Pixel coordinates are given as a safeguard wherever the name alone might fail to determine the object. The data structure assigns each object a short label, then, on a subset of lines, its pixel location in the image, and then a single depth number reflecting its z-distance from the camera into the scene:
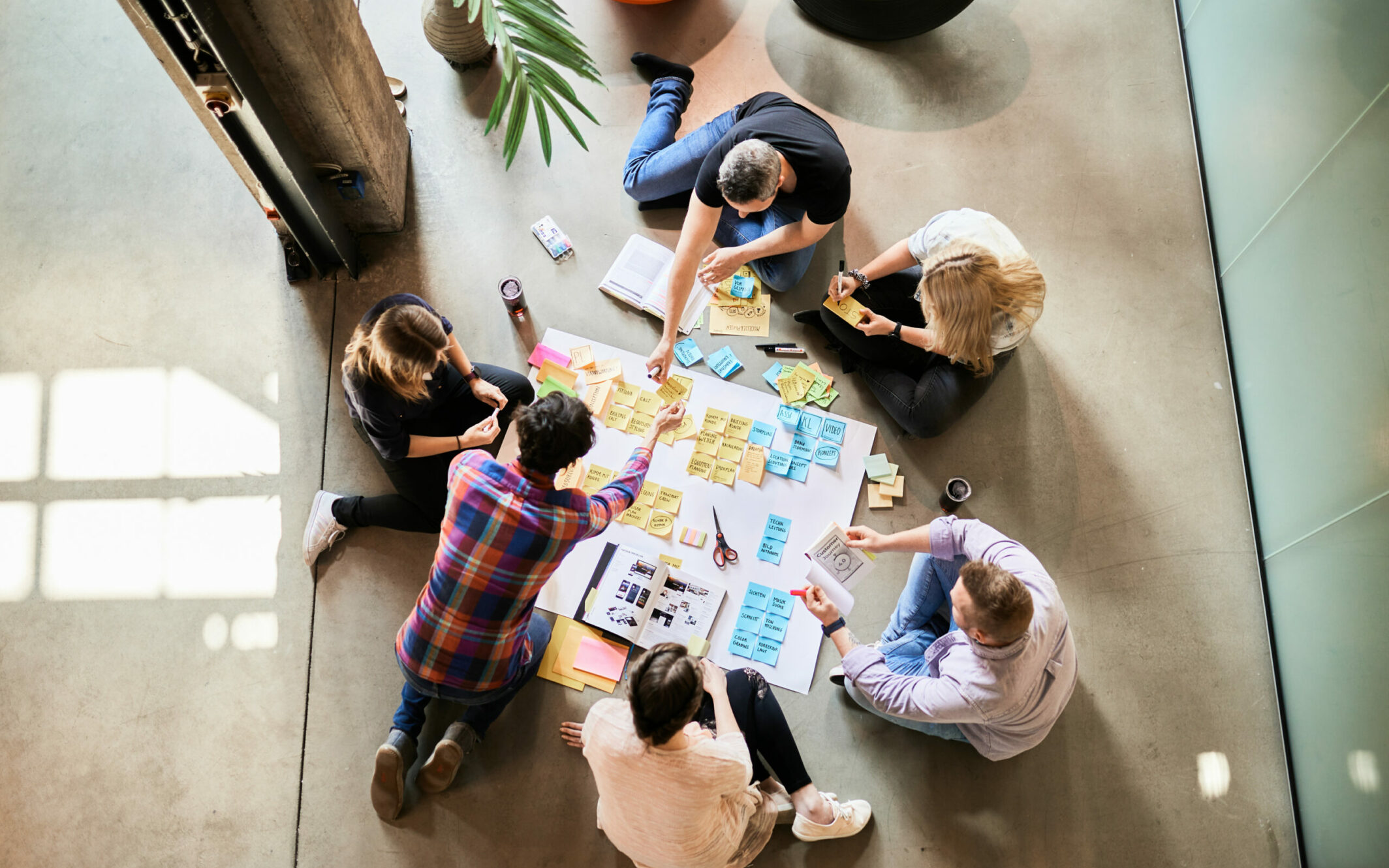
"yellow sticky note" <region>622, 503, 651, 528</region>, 3.11
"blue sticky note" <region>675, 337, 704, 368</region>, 3.35
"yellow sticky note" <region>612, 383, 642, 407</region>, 3.27
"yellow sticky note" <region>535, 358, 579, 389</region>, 3.30
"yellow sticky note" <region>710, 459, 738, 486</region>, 3.16
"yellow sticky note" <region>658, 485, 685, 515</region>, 3.13
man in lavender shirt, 2.21
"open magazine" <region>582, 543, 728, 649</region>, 2.98
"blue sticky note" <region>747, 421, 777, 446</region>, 3.23
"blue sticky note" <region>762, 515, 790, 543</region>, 3.09
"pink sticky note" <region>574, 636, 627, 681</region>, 2.98
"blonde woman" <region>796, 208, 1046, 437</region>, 2.72
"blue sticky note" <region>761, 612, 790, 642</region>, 2.98
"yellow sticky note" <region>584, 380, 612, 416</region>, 3.24
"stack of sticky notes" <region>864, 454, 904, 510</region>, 3.20
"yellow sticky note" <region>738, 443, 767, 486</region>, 3.16
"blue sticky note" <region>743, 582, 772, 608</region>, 3.00
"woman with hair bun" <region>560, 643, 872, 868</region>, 2.01
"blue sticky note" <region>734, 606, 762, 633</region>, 2.99
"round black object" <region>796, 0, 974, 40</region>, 3.79
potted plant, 2.53
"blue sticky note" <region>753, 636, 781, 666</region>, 2.97
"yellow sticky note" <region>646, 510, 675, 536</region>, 3.10
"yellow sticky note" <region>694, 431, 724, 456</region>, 3.21
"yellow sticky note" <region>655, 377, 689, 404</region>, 3.29
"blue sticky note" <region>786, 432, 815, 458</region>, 3.22
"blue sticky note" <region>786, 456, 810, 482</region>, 3.18
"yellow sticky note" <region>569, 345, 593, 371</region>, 3.33
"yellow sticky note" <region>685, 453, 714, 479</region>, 3.17
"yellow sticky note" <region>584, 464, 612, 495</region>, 3.13
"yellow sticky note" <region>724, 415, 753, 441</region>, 3.24
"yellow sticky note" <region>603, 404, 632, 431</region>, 3.23
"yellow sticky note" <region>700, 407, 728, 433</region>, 3.24
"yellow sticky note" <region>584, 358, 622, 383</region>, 3.30
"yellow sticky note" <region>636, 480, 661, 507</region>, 3.13
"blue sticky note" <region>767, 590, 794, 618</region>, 3.00
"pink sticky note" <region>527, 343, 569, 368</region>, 3.33
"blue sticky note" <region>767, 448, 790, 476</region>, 3.18
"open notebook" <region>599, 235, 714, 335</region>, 3.42
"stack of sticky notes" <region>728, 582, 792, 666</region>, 2.97
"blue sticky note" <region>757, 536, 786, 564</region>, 3.06
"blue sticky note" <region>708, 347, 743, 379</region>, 3.34
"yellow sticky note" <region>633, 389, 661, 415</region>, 3.25
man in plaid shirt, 2.33
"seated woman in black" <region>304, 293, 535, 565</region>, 2.57
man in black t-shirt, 2.86
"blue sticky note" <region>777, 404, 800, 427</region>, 3.26
